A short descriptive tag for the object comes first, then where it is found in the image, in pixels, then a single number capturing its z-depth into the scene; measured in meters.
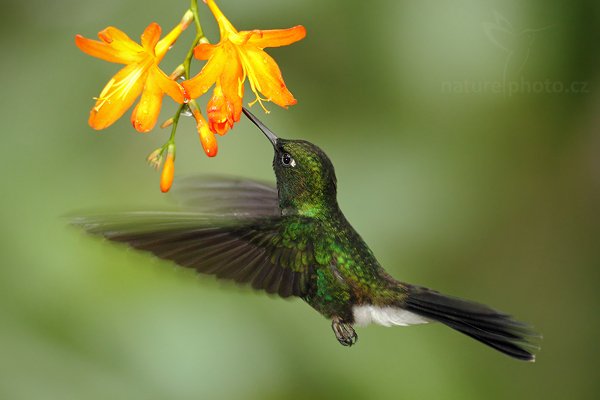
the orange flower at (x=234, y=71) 3.90
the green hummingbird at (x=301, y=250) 3.95
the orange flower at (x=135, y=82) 4.00
